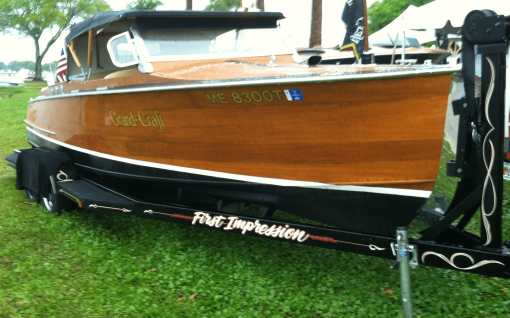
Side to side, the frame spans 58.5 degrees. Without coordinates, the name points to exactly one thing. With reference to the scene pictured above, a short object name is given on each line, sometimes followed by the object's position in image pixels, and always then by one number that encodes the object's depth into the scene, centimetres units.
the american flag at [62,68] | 560
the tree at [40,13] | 4166
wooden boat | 260
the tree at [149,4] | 4350
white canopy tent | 838
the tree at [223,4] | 5081
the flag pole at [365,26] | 431
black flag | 435
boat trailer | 230
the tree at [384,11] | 4338
